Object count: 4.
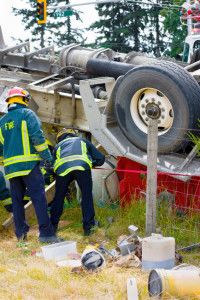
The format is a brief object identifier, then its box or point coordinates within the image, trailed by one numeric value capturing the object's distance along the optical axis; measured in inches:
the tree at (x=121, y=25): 1389.0
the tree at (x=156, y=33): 1394.7
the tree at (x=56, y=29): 1371.8
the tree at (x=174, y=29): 1260.7
